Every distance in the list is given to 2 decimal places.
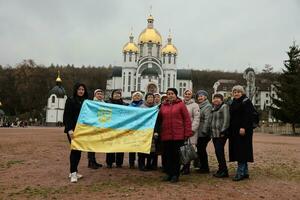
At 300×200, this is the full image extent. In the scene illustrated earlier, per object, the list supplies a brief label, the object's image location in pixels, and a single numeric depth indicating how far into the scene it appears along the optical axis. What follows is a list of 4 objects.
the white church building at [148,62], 53.25
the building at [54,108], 50.54
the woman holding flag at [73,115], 5.59
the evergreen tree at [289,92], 26.89
